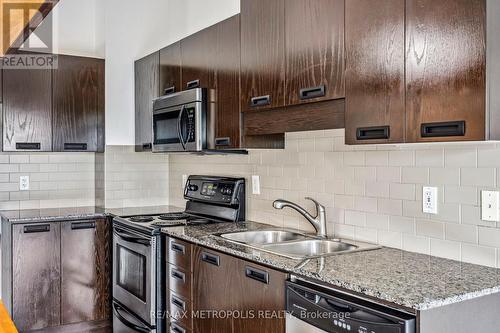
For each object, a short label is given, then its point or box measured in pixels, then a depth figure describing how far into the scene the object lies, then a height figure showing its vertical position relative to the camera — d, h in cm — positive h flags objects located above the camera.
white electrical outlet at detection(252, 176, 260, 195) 323 -16
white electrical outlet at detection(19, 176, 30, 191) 397 -18
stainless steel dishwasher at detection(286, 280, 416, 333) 151 -52
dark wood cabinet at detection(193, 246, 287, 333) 205 -63
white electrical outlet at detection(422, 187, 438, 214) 209 -17
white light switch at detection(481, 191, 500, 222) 185 -18
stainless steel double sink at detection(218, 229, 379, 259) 235 -43
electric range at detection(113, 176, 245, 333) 301 -56
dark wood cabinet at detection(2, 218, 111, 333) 347 -85
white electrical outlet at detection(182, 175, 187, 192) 415 -17
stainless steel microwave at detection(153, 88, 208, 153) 312 +27
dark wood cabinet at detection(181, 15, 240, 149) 286 +54
